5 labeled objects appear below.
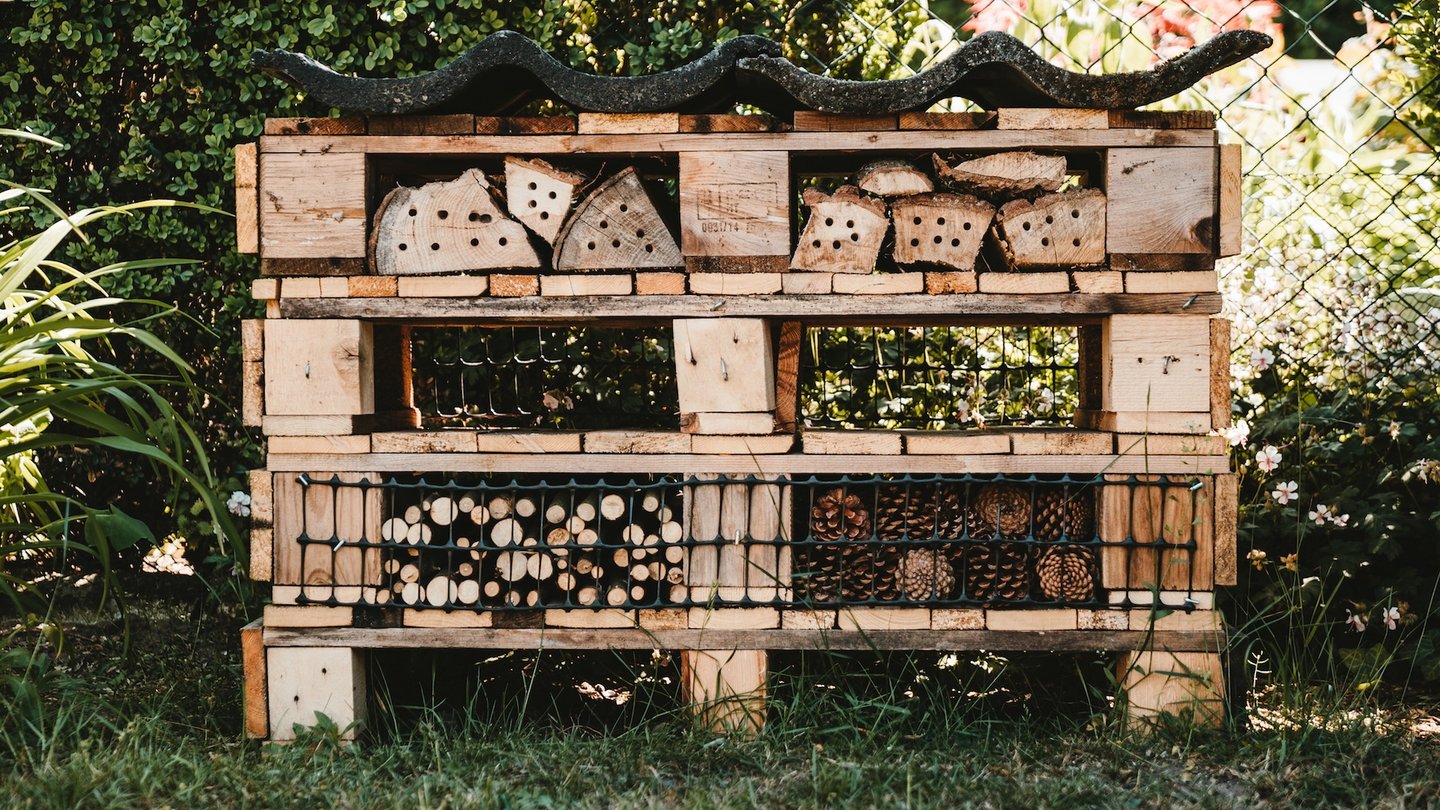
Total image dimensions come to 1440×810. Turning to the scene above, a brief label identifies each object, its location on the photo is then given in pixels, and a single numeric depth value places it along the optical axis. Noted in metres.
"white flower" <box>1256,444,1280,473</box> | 2.76
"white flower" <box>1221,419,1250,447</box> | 2.84
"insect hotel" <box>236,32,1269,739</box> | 2.30
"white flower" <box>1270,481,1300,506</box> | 2.76
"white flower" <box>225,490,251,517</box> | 3.05
